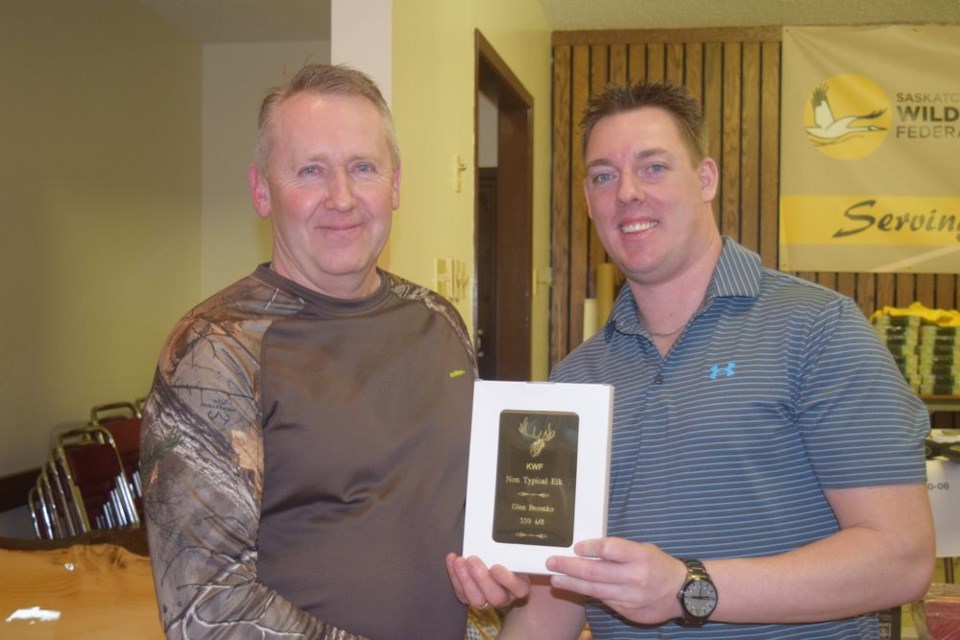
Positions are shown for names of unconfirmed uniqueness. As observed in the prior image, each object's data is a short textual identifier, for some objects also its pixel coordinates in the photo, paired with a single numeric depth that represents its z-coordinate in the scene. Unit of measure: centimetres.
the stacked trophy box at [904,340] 544
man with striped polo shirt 128
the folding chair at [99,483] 441
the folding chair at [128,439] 491
